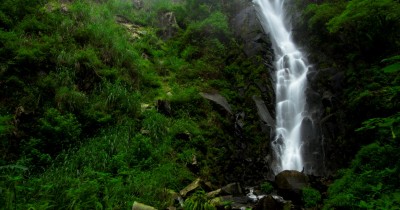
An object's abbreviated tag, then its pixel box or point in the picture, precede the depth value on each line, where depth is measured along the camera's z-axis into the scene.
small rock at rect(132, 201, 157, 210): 4.91
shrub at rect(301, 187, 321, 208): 7.27
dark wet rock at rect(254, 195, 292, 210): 6.38
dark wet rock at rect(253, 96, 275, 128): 11.56
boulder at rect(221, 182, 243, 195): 7.29
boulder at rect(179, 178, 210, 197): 6.40
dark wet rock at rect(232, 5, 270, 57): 14.86
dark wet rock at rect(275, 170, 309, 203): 7.92
